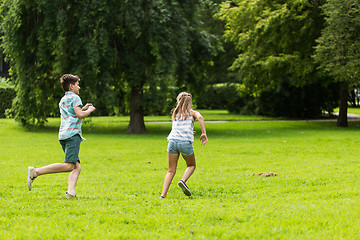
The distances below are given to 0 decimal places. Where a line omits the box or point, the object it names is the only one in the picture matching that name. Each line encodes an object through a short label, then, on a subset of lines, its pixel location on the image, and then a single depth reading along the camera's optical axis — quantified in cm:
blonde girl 1293
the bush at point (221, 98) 7312
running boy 1256
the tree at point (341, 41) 3758
